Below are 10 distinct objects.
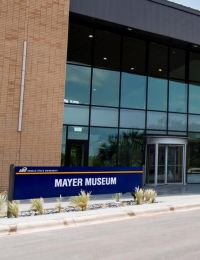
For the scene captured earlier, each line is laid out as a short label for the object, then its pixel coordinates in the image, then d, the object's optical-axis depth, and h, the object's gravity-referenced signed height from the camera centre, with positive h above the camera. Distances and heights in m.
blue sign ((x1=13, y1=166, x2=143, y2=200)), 11.07 -0.90
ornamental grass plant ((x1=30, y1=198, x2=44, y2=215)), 10.74 -1.57
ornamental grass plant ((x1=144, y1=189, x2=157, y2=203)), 13.55 -1.46
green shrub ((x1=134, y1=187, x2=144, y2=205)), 13.11 -1.46
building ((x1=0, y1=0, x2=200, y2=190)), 14.77 +3.48
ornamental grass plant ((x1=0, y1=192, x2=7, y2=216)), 10.49 -1.57
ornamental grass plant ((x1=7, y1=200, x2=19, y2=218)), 10.12 -1.62
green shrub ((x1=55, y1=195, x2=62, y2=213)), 11.25 -1.65
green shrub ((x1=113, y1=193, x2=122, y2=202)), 13.75 -1.56
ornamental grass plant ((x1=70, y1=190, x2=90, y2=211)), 11.59 -1.49
